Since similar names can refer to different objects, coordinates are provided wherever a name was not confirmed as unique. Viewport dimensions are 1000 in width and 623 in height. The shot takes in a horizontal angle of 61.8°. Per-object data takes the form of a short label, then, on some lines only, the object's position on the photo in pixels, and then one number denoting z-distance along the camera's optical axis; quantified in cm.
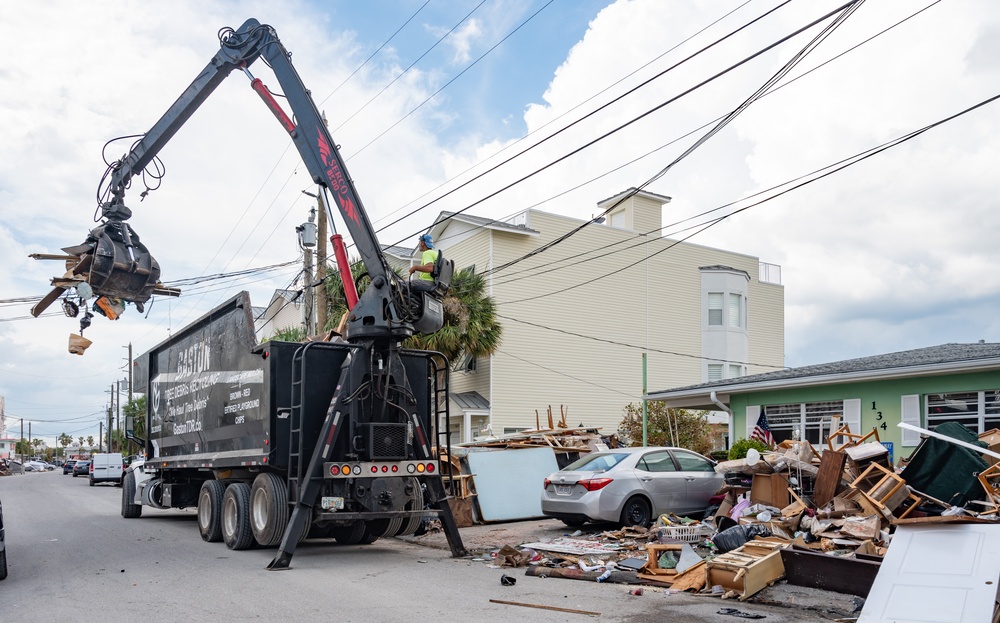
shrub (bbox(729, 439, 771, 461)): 1770
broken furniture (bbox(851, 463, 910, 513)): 1066
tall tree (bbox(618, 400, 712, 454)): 2608
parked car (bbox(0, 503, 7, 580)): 946
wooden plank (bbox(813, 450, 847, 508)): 1192
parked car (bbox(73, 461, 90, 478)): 5389
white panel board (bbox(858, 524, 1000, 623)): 593
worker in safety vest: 1128
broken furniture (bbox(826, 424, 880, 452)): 1298
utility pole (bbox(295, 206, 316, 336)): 2186
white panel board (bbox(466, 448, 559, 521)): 1577
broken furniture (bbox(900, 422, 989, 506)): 1019
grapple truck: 1104
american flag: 1780
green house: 1557
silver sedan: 1320
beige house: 2945
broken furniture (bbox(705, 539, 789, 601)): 825
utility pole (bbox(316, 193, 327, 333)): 2022
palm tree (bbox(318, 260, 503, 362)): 2664
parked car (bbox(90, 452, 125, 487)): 4132
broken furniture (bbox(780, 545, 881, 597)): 809
